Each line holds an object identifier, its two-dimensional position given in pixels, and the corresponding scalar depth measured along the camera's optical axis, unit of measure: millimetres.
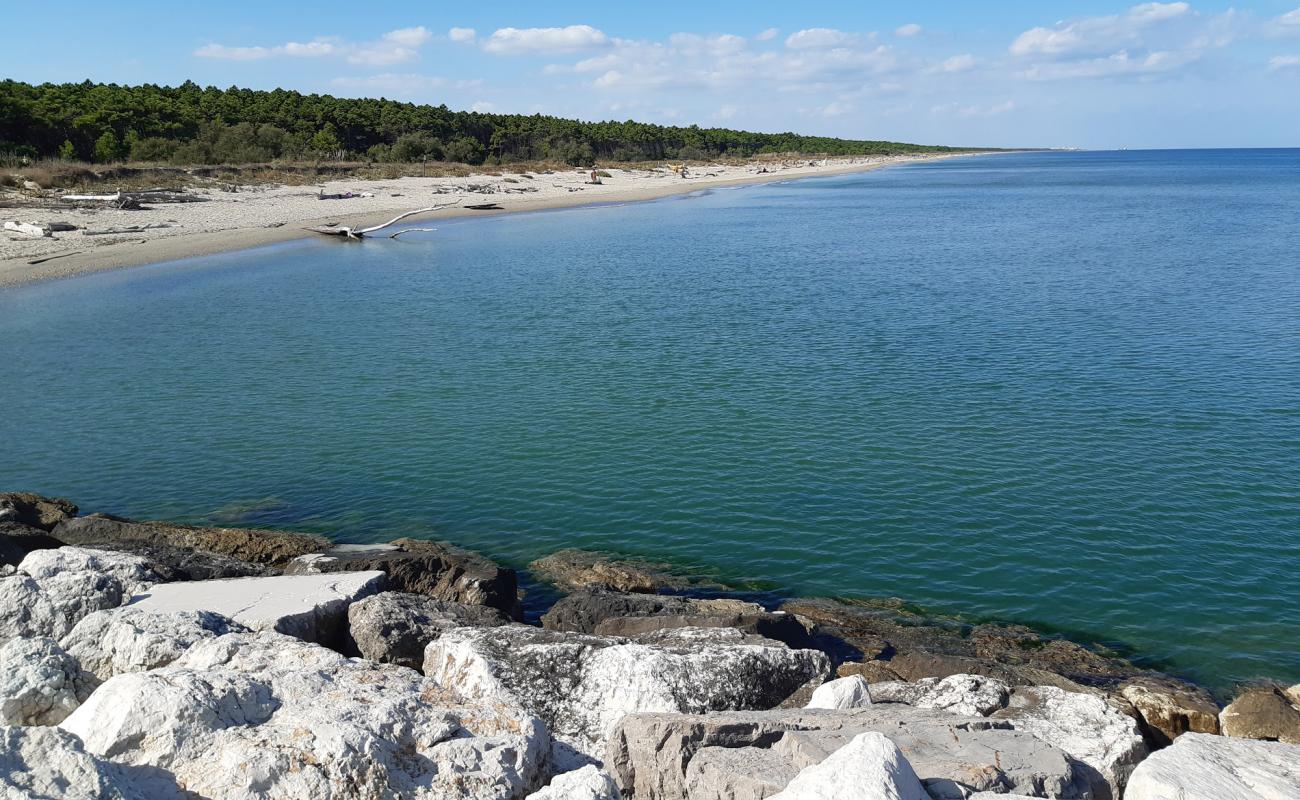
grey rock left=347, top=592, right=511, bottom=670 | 9867
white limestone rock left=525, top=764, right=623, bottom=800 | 6277
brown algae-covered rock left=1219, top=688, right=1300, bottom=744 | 9602
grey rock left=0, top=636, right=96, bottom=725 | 7328
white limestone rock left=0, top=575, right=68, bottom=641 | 9500
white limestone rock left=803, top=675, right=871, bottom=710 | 8461
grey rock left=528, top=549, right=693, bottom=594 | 13688
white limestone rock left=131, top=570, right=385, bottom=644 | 10062
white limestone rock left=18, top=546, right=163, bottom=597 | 10867
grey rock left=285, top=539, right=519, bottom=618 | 12305
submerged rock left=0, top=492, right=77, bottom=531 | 14609
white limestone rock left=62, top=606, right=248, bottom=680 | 8539
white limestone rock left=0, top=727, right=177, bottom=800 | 5562
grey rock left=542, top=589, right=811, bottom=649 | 11172
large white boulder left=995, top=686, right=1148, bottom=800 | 8477
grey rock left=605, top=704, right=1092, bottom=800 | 6730
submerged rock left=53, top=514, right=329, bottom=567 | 14148
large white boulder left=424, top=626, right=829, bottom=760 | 8680
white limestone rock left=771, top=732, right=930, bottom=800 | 5676
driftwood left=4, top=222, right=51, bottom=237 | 42156
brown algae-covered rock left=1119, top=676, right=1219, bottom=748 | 10102
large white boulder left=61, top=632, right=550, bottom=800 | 6352
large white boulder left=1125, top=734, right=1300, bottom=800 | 6340
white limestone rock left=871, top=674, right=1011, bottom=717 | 9219
